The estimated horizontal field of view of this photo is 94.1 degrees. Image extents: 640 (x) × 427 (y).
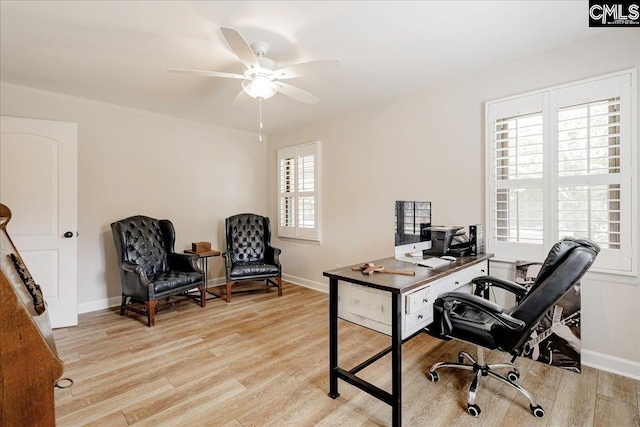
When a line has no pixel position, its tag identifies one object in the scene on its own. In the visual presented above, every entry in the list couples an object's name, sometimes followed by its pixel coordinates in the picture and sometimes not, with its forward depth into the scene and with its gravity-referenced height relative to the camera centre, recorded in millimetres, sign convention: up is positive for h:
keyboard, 2212 -377
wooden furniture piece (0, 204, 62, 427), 729 -401
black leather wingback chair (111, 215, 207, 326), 3252 -631
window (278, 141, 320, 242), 4539 +355
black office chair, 1600 -614
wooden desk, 1673 -572
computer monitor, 2359 -137
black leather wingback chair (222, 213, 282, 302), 4074 -576
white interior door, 3004 +142
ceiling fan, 2023 +1096
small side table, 4048 -578
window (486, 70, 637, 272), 2240 +370
